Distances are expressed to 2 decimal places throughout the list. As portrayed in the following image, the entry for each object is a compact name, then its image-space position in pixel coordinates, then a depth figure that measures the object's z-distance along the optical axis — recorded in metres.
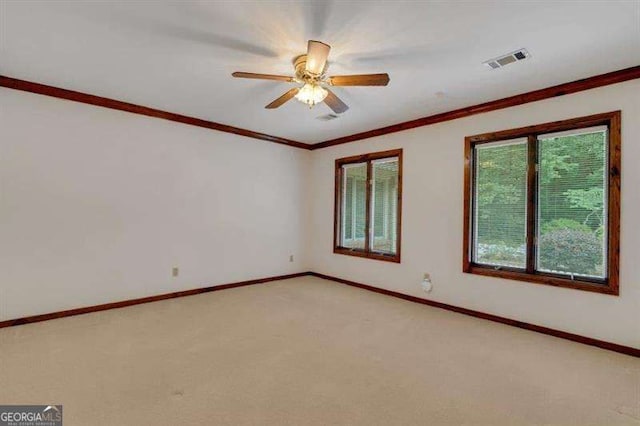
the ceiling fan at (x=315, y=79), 2.25
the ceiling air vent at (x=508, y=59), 2.58
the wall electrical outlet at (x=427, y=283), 4.21
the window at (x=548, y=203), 3.02
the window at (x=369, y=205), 4.85
